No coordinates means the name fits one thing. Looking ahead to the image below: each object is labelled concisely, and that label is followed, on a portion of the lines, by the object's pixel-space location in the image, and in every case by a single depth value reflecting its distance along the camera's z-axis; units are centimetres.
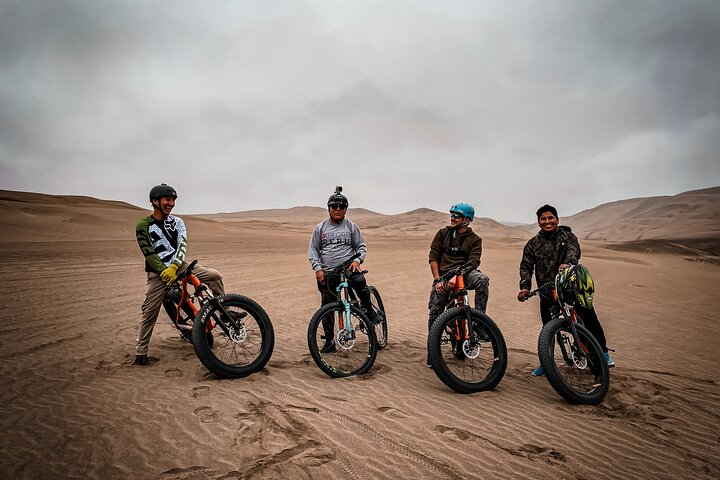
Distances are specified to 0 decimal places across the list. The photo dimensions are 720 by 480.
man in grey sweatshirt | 501
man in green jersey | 459
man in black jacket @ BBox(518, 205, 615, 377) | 450
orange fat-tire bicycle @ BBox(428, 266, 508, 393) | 388
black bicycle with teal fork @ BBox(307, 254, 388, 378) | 435
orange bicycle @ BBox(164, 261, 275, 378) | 409
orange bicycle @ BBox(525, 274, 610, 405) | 369
